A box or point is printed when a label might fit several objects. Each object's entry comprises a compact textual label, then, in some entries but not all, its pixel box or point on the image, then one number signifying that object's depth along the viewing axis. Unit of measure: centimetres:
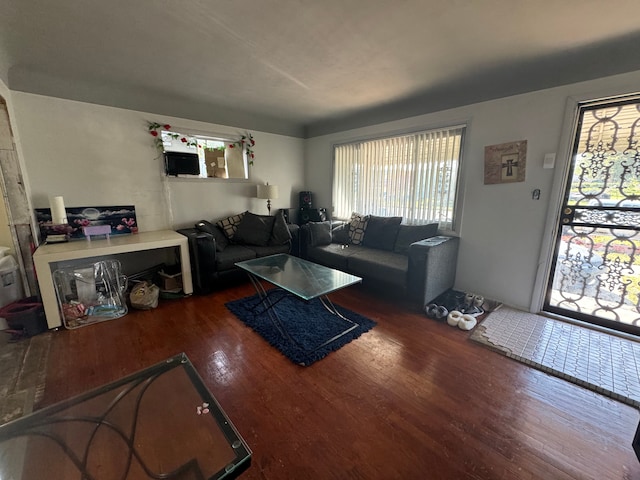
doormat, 168
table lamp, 390
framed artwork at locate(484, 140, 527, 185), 247
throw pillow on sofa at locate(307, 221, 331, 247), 362
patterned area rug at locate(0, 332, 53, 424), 149
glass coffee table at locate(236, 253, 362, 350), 211
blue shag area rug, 199
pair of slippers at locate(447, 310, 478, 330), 233
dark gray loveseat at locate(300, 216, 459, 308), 257
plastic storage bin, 234
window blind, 303
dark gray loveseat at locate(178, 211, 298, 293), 294
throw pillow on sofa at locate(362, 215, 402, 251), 332
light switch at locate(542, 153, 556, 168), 230
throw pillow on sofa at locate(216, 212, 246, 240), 363
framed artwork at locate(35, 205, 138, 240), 263
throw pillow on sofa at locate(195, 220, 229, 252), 328
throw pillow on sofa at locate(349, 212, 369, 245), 360
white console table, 217
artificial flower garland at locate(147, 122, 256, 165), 314
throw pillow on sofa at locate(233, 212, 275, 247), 360
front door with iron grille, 211
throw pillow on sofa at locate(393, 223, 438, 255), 308
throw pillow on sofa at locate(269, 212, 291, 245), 370
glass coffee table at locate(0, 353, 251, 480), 99
